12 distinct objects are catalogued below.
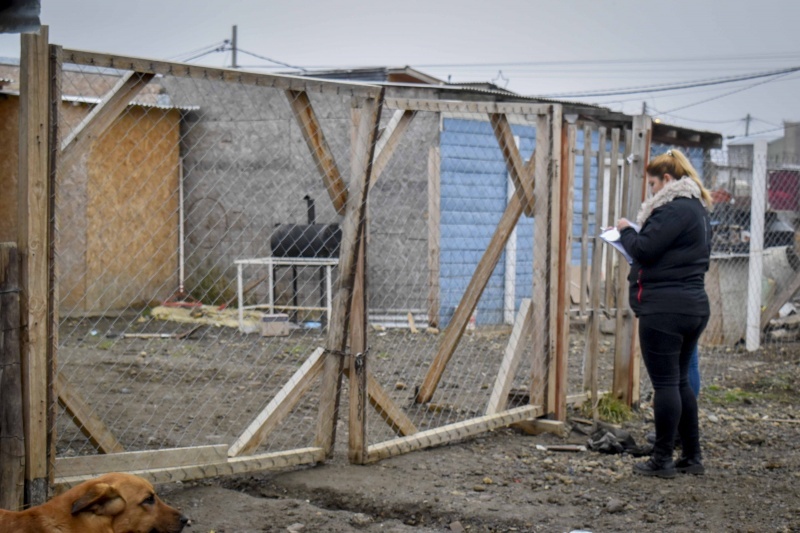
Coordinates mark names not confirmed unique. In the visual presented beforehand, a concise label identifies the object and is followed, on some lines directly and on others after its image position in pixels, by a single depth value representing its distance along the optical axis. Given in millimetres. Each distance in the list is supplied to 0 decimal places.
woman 5492
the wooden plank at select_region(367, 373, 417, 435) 5539
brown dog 3369
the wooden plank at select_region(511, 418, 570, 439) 6660
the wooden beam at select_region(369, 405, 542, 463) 5641
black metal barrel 12594
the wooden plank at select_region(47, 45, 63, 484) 3992
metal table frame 11156
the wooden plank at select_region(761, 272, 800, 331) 11320
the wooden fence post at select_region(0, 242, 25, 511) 3988
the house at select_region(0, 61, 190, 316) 13367
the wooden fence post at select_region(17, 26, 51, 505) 3938
